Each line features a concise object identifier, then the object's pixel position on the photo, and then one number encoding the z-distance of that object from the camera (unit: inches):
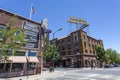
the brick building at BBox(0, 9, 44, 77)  471.7
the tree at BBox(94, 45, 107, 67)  1251.7
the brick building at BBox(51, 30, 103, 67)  1237.1
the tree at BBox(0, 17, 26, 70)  359.2
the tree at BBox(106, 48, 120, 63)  1862.8
